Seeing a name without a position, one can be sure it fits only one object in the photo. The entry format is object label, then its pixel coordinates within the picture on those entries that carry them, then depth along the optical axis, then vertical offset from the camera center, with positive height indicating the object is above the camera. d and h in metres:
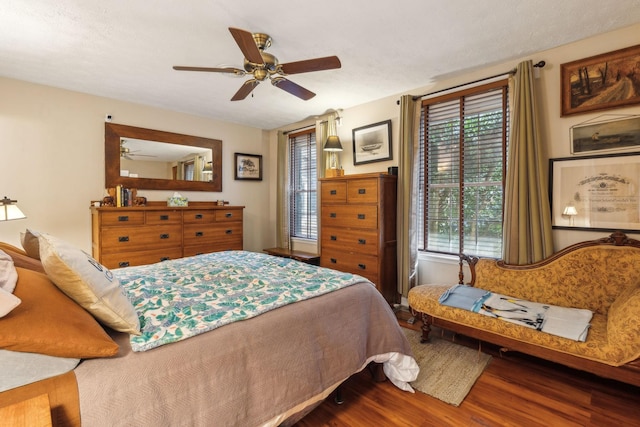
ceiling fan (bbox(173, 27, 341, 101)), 1.95 +1.05
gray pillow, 0.90 -0.50
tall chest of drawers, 3.35 -0.22
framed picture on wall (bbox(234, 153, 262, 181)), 5.01 +0.74
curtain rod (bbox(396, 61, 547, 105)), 2.66 +1.29
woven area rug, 2.02 -1.22
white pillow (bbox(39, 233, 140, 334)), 1.18 -0.31
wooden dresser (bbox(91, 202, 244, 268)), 3.32 -0.28
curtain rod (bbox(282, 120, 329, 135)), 4.68 +1.30
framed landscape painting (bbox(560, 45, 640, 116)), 2.32 +1.03
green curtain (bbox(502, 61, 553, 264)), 2.61 +0.20
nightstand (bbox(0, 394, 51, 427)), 0.76 -0.54
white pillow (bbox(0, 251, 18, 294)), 1.05 -0.25
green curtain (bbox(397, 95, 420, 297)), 3.41 +0.25
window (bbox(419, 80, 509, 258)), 2.99 +0.42
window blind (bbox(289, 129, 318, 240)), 4.76 +0.40
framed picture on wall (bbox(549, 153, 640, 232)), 2.33 +0.13
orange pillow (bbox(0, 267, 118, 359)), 0.92 -0.39
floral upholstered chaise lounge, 1.79 -0.73
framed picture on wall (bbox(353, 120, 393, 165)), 3.79 +0.87
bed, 0.99 -0.59
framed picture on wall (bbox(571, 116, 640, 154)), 2.33 +0.59
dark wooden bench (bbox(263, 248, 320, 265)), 4.33 -0.69
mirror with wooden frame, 3.83 +0.71
